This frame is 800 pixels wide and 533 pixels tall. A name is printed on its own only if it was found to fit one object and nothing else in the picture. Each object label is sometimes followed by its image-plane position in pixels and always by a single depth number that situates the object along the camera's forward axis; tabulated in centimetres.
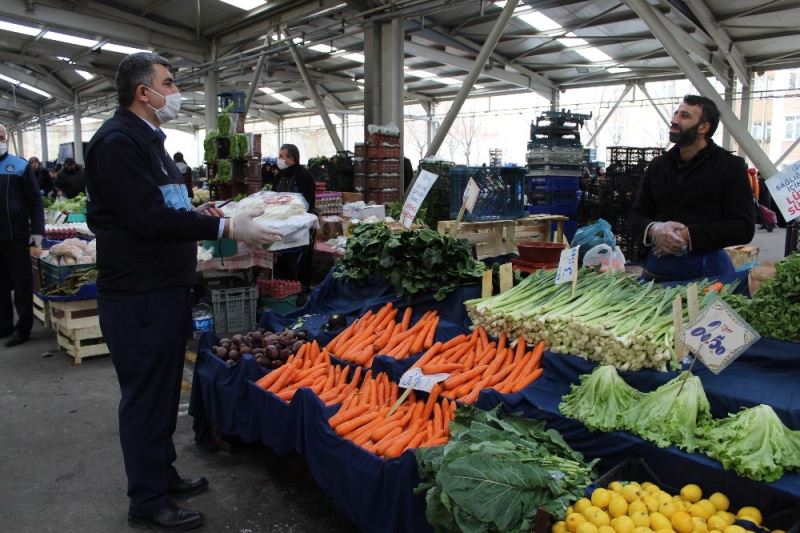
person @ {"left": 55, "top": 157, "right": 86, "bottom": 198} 1177
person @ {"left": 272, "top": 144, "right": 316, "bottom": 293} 741
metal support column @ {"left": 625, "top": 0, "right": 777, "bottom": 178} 799
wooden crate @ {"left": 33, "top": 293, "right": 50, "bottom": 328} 651
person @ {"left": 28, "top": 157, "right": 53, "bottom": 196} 1410
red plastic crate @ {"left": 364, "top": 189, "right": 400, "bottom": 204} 1068
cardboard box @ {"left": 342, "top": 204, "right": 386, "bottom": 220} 881
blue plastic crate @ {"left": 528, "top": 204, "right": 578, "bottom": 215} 1130
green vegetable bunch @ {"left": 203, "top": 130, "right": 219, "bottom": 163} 1018
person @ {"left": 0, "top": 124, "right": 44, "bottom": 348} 577
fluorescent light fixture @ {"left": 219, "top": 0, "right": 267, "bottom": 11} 1307
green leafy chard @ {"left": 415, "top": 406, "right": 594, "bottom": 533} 183
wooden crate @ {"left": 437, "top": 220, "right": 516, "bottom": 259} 551
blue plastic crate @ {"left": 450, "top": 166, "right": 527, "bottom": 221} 568
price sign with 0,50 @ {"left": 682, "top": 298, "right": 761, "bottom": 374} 207
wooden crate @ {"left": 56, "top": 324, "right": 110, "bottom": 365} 545
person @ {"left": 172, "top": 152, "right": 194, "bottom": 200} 1324
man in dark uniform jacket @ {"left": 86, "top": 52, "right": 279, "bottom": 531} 244
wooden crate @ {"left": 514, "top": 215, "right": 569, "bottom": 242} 623
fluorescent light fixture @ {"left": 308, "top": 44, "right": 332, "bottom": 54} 1530
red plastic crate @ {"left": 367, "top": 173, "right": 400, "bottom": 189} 1062
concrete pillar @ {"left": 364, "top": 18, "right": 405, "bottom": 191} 1106
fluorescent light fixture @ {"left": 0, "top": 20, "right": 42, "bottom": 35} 1443
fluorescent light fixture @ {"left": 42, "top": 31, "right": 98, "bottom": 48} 1516
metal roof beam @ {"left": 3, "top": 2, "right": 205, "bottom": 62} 1260
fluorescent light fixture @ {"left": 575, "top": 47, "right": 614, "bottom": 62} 1490
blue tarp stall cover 204
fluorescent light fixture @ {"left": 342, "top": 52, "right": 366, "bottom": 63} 1627
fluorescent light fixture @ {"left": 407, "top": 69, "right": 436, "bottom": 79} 1795
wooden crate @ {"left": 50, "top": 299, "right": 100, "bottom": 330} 545
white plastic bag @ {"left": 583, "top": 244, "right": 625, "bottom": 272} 423
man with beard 309
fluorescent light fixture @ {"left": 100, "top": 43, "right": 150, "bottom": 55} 1608
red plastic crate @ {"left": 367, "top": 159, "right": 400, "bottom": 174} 1060
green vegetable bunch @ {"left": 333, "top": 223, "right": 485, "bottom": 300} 372
